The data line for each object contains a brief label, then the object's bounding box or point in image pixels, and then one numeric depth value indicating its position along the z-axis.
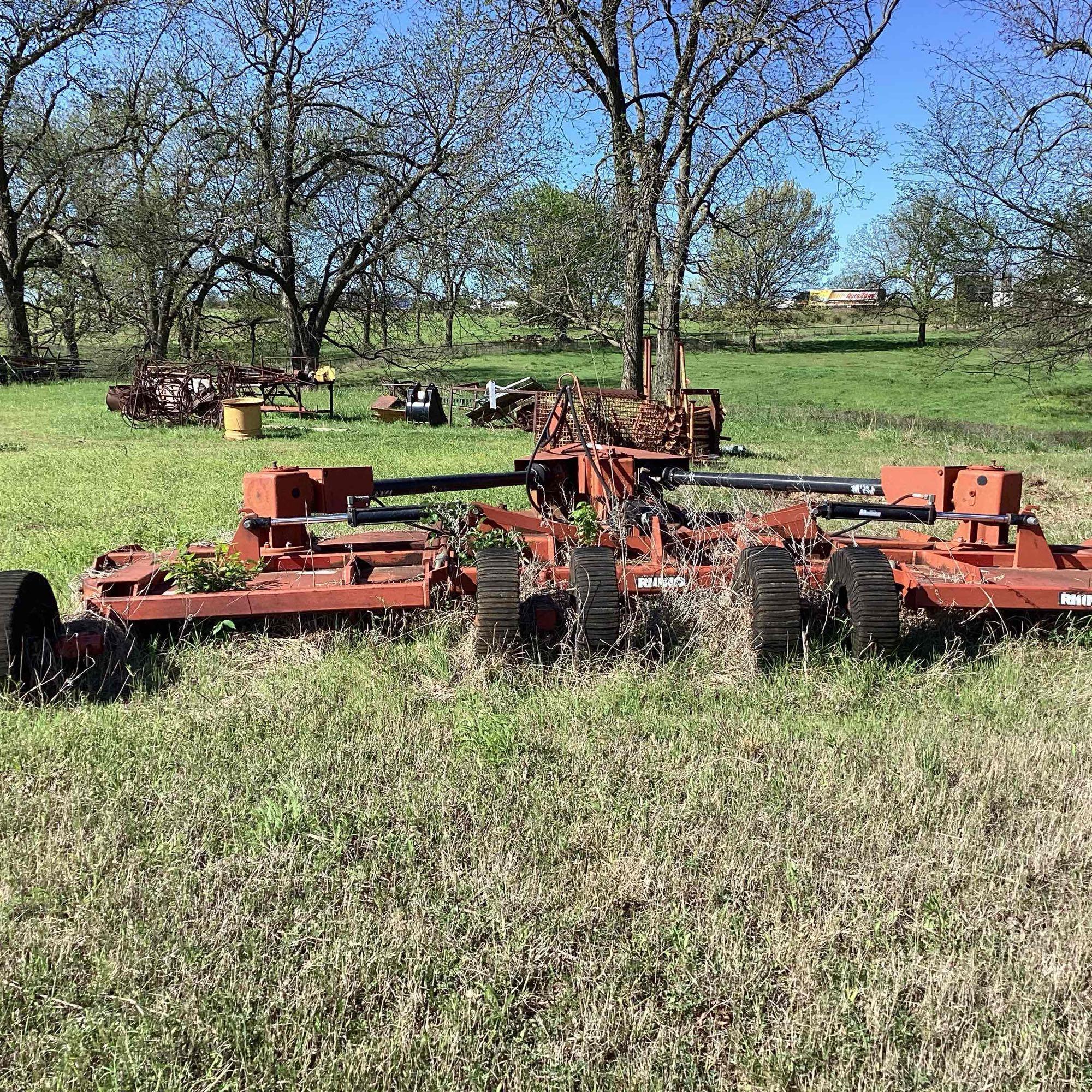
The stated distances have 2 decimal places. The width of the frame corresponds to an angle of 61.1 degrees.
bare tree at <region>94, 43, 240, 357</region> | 27.72
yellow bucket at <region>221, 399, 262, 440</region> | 16.52
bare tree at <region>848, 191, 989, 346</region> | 17.91
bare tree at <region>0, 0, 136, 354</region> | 30.64
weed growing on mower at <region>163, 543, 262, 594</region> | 4.97
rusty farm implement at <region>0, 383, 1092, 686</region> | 4.56
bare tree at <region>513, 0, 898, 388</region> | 14.73
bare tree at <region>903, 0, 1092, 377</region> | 17.00
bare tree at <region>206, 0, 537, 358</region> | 27.75
